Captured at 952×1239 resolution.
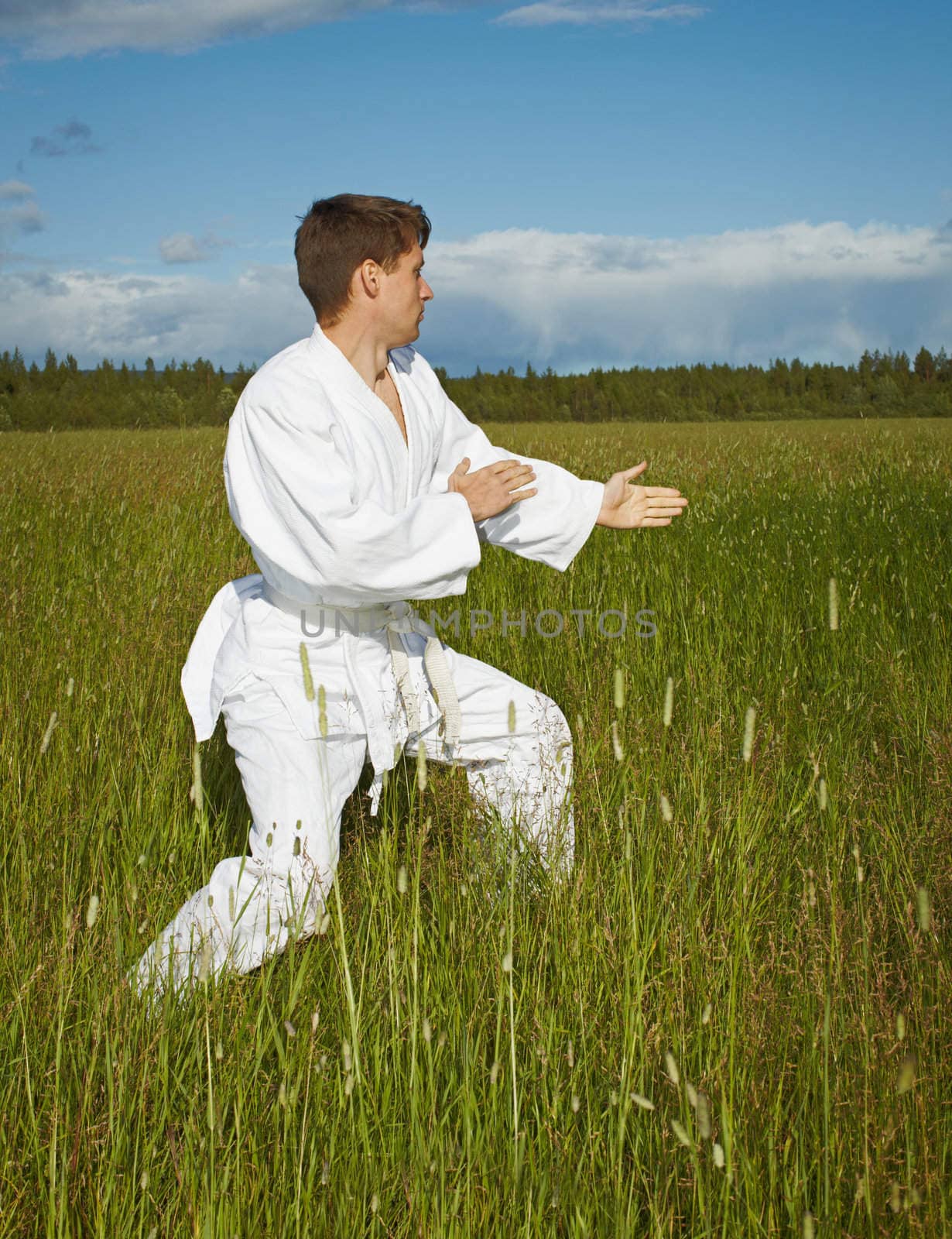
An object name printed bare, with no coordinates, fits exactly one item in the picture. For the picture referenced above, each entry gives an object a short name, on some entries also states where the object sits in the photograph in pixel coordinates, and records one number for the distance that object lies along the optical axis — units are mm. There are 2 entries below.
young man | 2350
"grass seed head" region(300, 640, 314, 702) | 1727
